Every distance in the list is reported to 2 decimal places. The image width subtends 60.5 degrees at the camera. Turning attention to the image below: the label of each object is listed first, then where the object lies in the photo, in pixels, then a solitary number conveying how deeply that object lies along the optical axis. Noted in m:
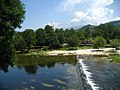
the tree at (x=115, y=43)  48.17
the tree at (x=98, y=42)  46.63
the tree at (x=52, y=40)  52.05
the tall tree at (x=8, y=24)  16.02
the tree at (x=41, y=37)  52.48
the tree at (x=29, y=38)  47.61
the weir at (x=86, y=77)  17.17
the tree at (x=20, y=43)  45.81
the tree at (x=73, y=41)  50.87
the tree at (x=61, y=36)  54.84
